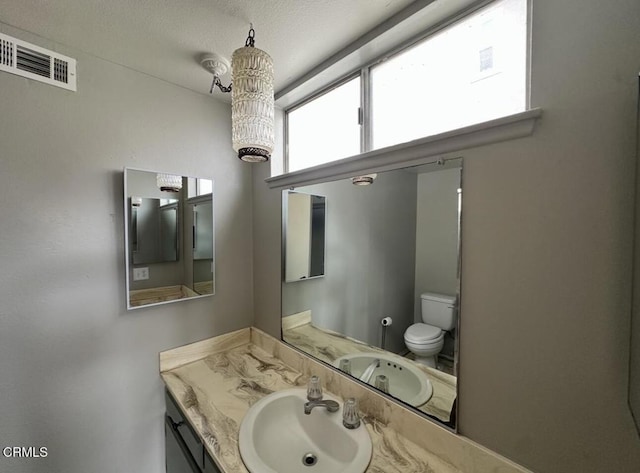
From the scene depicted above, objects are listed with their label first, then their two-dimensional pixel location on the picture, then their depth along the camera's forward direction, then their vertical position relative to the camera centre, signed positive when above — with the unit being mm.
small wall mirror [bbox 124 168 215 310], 1216 -62
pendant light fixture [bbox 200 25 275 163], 813 +416
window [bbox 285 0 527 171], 778 +545
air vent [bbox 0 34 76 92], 945 +647
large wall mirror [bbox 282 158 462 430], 829 -270
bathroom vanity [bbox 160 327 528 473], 780 -754
